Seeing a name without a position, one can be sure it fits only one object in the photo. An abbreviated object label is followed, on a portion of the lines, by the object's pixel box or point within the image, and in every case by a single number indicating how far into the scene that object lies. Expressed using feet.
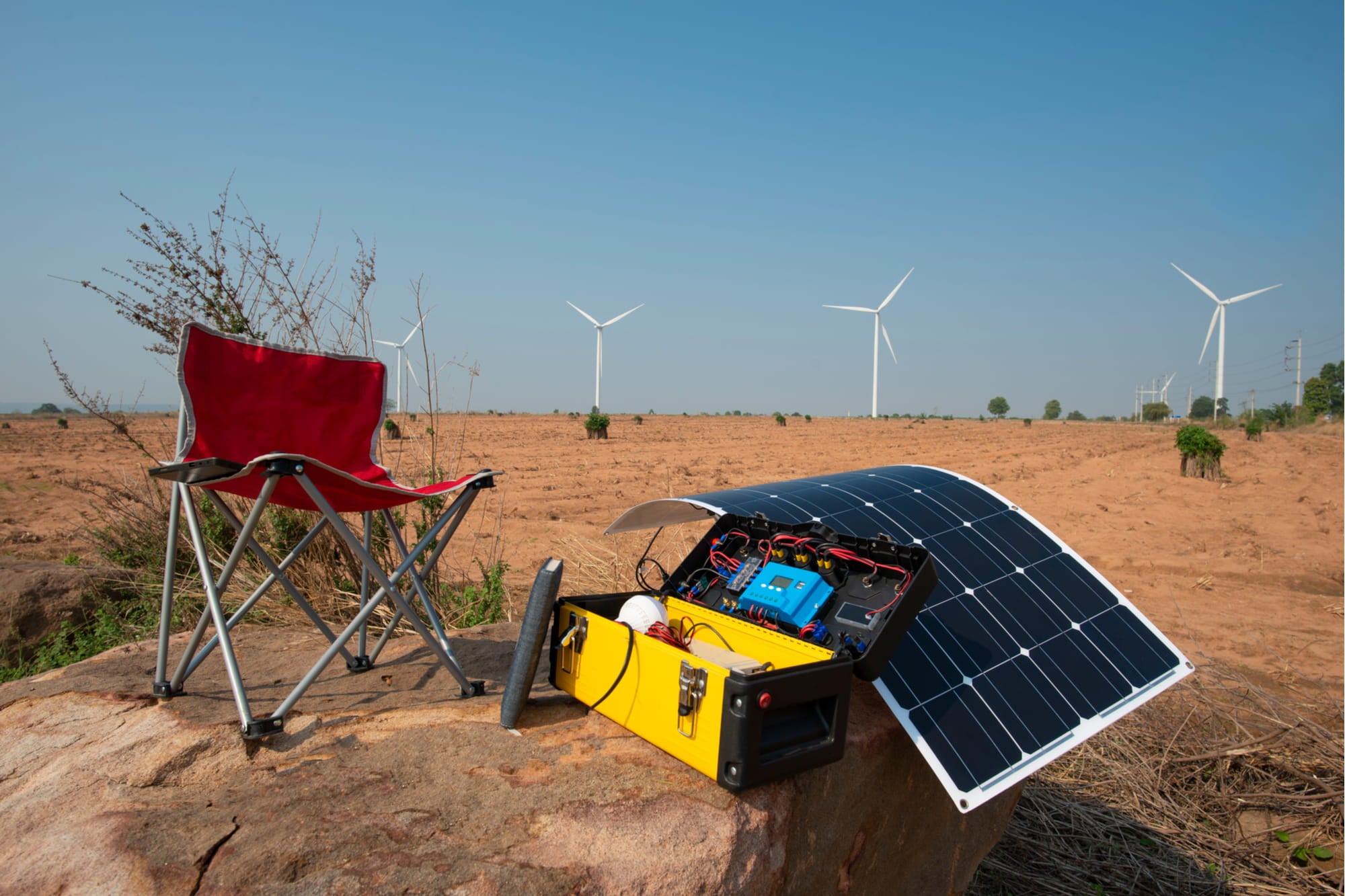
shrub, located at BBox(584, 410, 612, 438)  84.07
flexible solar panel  7.84
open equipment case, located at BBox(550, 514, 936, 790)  6.28
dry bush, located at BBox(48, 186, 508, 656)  15.11
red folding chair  7.94
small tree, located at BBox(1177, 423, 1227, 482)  54.08
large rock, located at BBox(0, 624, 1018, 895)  5.59
